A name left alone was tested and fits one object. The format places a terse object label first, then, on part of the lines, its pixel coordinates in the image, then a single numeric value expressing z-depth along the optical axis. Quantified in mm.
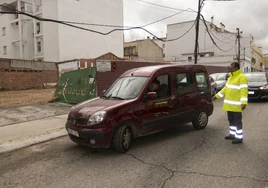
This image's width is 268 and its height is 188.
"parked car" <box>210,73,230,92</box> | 16269
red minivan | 5047
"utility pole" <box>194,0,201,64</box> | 19234
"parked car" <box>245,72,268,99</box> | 12352
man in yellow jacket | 5594
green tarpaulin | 11305
